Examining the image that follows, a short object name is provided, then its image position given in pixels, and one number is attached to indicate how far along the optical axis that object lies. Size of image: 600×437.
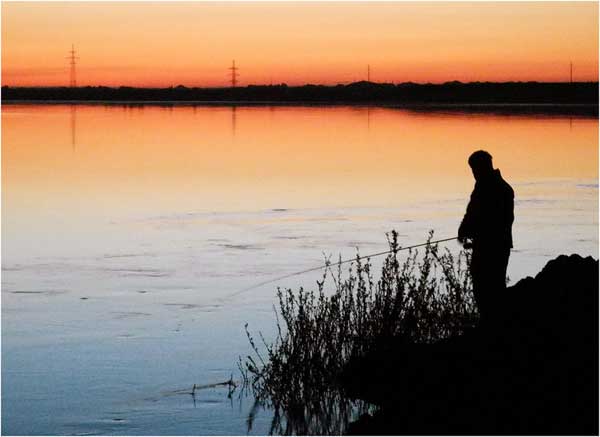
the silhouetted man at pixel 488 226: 15.97
